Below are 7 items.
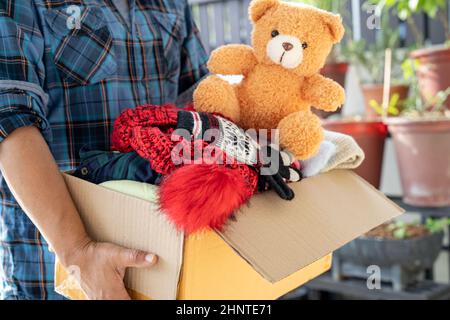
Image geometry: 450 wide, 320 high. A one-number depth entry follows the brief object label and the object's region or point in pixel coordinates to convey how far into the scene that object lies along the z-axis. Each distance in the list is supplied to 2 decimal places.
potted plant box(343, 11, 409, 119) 2.07
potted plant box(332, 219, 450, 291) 1.58
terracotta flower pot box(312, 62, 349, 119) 2.00
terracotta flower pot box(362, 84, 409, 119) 2.00
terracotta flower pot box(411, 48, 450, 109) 1.81
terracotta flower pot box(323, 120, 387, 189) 1.68
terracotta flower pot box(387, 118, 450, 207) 1.58
